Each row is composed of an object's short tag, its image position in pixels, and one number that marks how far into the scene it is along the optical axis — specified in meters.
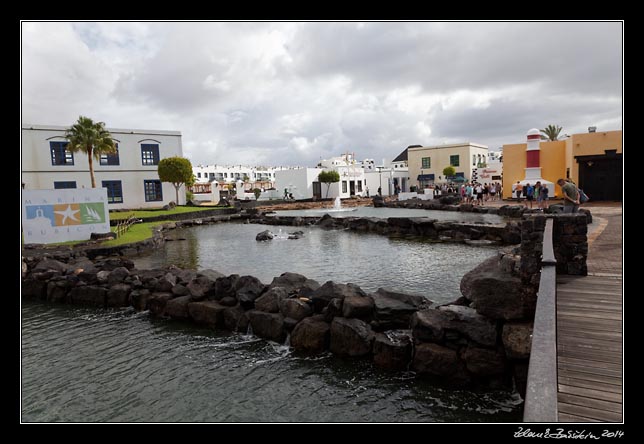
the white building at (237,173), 83.45
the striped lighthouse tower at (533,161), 31.47
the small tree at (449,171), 57.00
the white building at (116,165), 34.69
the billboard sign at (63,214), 16.67
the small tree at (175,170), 36.56
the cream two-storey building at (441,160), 59.84
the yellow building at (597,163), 25.97
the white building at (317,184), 54.09
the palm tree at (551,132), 50.64
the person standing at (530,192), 27.54
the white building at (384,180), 61.28
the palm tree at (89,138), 31.77
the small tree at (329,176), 52.09
